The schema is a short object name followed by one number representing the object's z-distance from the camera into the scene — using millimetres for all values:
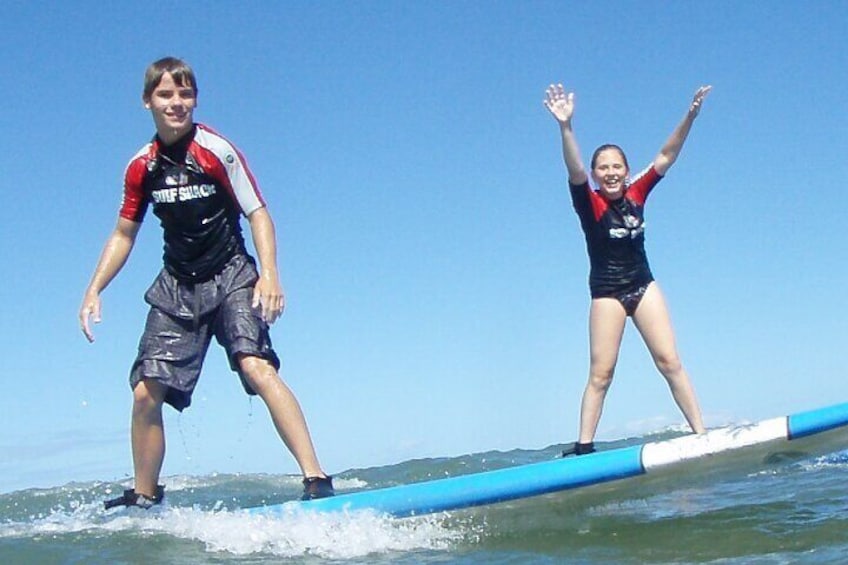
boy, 4699
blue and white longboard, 4238
